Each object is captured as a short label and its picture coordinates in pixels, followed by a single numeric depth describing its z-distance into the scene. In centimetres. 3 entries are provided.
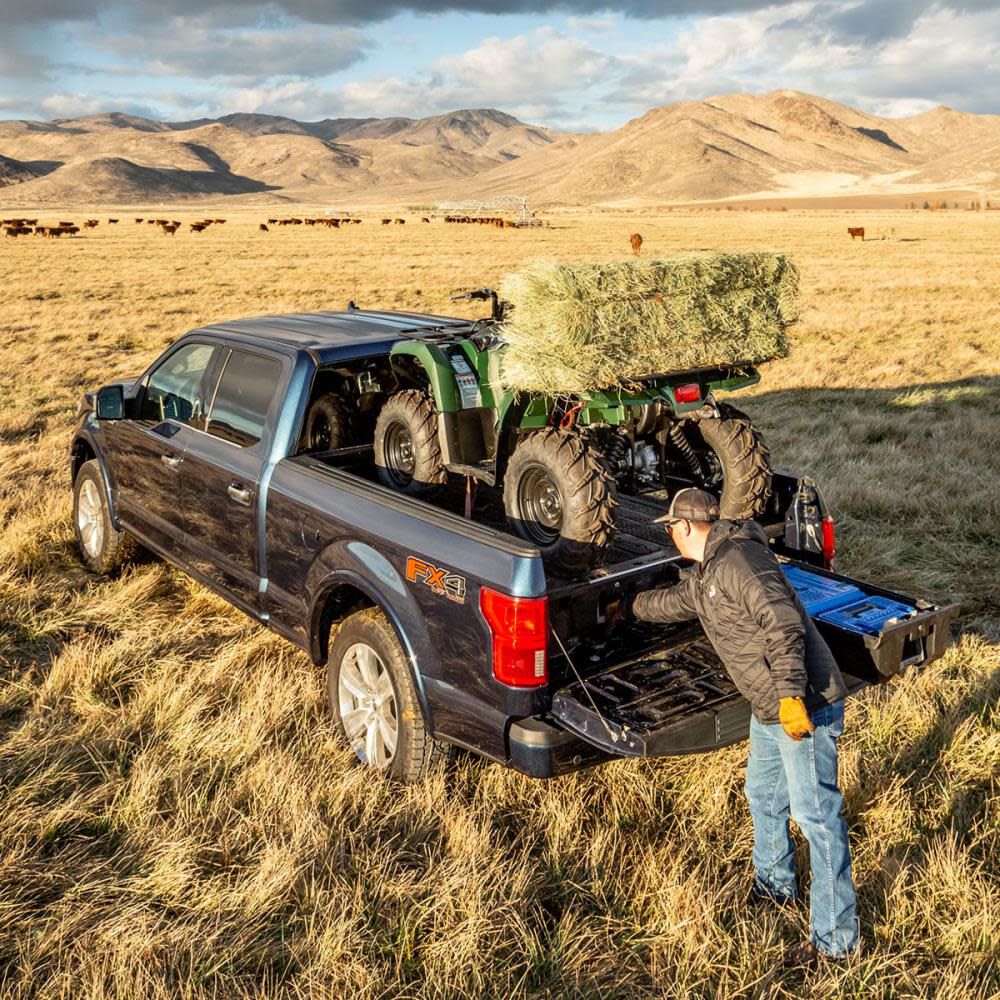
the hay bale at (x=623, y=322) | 450
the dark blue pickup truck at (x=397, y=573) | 362
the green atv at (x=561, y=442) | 449
